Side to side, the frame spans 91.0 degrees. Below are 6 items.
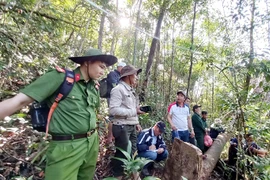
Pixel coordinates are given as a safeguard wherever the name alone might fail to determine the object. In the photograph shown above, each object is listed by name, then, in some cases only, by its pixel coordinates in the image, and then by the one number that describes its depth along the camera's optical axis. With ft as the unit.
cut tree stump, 6.16
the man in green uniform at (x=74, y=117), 3.12
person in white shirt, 8.89
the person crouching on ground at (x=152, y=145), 6.84
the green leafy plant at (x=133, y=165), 4.44
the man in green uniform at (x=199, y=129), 10.13
